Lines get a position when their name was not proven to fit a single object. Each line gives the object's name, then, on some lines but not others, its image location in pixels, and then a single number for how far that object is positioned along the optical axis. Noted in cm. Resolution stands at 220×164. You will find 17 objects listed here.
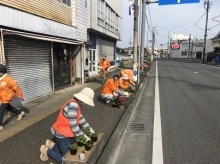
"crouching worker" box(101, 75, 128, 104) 805
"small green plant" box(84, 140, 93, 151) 362
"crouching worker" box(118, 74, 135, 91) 824
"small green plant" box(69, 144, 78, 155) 345
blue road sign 1616
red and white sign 9356
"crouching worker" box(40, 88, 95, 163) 357
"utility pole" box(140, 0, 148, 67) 1809
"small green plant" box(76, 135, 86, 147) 361
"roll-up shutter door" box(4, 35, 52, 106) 736
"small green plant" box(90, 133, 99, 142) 391
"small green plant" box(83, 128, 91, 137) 399
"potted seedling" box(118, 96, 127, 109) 770
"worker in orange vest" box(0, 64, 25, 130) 548
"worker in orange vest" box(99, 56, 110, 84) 1385
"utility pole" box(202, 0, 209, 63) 4734
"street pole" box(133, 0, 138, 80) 1326
